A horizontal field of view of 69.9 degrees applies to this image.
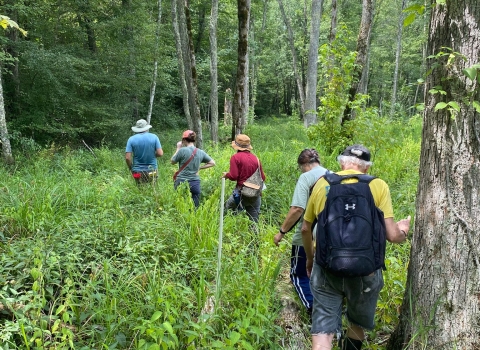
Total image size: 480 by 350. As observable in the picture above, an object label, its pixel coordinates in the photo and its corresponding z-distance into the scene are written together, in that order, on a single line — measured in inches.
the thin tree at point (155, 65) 626.8
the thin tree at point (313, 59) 452.8
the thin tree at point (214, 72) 445.4
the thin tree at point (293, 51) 700.3
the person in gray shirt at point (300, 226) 133.5
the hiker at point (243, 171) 210.7
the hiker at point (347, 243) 90.4
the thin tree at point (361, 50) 329.7
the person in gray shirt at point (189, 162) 226.7
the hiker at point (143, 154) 240.5
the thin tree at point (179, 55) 476.7
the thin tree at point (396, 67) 865.5
